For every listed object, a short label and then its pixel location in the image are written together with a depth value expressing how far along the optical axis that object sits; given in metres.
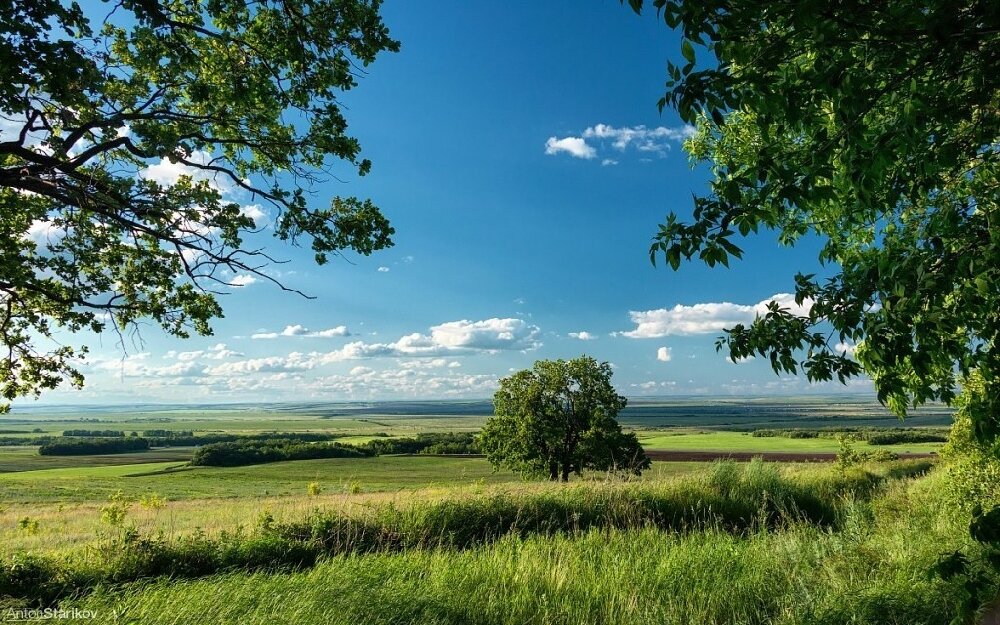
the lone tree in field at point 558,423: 43.69
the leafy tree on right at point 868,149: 3.15
